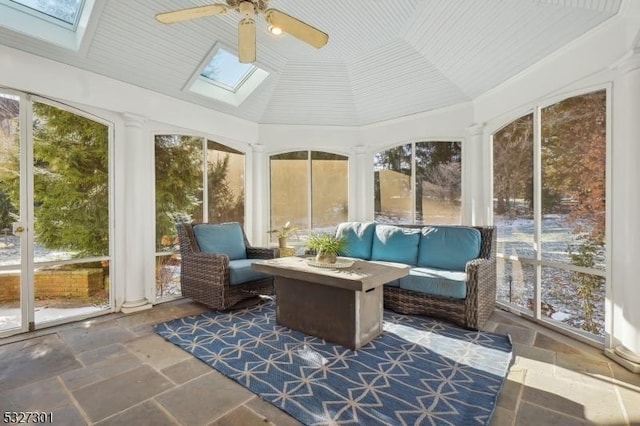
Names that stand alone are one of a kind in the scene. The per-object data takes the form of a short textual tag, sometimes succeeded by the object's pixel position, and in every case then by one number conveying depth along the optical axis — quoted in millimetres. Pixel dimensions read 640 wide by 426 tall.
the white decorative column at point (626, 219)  2436
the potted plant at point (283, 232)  4934
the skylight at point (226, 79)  4297
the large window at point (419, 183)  4676
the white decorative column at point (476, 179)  4254
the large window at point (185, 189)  4207
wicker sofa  3156
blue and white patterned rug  1927
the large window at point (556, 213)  2881
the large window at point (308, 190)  5504
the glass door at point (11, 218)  2977
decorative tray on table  3057
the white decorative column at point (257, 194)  5340
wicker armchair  3627
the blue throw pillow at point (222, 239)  4066
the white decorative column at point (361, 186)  5402
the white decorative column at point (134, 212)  3785
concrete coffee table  2721
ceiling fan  2236
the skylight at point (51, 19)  2852
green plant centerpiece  3150
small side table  4816
